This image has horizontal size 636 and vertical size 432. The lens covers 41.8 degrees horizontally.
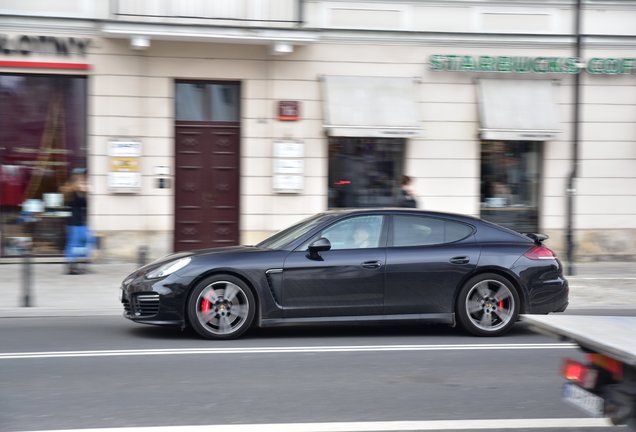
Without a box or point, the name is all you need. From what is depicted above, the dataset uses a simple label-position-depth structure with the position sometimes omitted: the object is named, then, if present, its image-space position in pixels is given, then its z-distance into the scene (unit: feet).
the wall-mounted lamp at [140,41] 48.73
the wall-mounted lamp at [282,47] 50.11
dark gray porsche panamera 27.96
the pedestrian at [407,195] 48.01
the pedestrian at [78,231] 46.21
